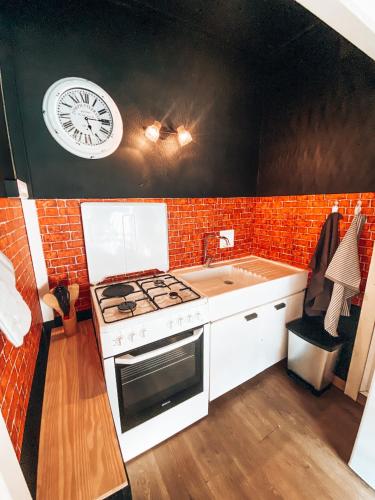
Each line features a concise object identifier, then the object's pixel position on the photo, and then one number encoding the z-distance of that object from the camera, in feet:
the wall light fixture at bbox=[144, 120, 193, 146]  4.75
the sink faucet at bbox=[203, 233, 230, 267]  6.25
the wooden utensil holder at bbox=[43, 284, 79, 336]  4.28
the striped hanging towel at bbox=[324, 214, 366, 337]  4.62
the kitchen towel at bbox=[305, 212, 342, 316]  5.05
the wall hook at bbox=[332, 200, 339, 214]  5.06
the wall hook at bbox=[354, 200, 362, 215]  4.62
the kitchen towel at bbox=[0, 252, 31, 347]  1.62
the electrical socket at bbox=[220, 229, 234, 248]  6.68
